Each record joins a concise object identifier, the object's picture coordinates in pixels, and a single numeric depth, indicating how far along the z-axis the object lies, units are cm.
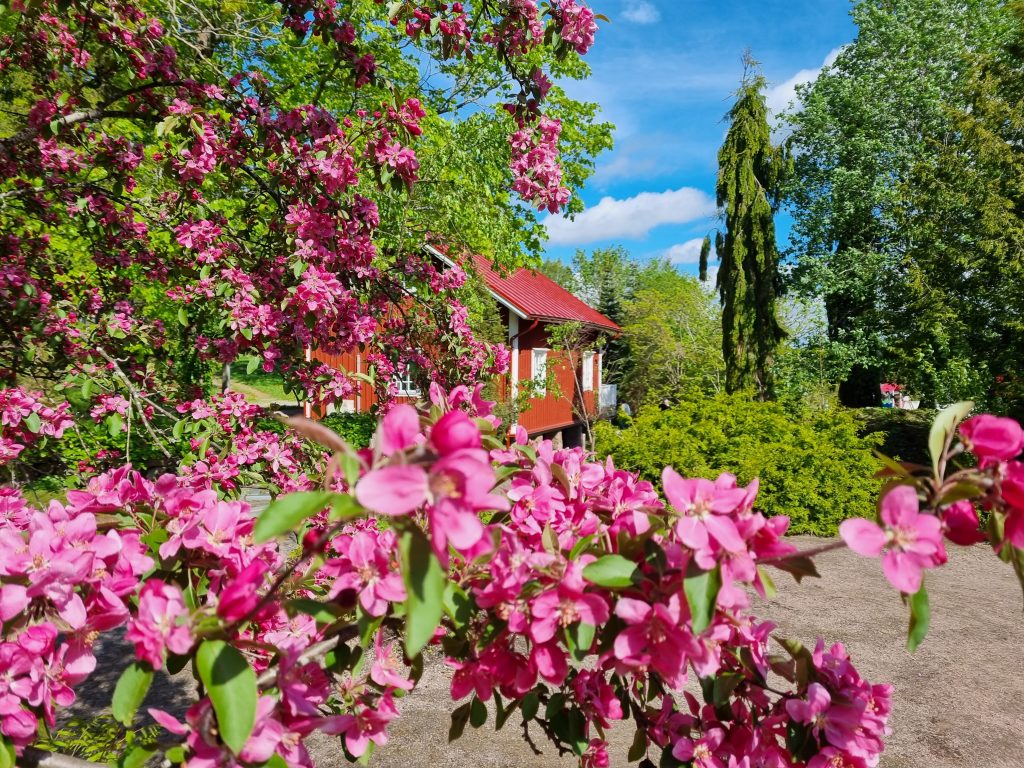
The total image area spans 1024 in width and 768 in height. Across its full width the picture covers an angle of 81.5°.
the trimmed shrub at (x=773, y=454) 771
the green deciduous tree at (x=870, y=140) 1538
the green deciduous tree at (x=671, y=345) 2028
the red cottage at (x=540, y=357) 1450
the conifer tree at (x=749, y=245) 1530
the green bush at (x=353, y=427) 1047
